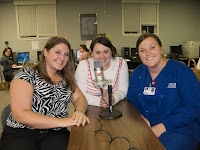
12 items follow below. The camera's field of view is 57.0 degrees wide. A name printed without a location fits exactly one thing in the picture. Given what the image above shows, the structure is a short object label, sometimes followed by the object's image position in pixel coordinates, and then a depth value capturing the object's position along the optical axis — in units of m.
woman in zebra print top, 1.25
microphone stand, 1.31
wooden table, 0.94
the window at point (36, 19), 6.30
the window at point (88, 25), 6.50
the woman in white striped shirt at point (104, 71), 1.76
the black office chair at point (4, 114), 1.43
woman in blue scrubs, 1.34
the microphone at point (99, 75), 1.26
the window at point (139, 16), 6.49
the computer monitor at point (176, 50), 6.65
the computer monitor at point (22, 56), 6.40
